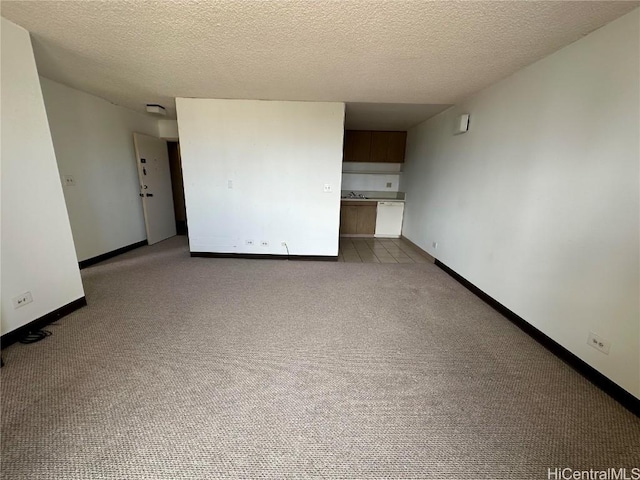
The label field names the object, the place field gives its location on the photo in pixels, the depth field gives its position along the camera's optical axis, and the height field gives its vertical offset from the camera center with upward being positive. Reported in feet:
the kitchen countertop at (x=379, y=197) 17.84 -0.97
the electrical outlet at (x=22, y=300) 6.35 -3.15
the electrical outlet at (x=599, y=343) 5.35 -3.27
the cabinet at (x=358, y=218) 18.10 -2.46
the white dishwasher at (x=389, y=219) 18.35 -2.52
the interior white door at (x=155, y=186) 14.52 -0.49
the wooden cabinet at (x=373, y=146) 18.49 +2.75
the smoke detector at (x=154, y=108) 12.78 +3.49
